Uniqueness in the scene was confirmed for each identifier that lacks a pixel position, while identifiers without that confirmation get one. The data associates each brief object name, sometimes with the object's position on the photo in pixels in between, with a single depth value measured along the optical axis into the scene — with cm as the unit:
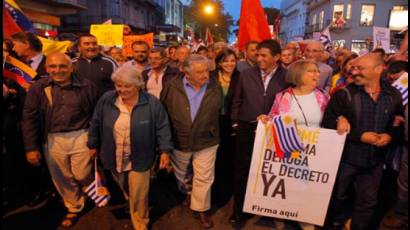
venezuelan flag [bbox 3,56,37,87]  426
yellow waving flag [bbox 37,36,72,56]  725
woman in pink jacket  340
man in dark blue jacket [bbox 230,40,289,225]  372
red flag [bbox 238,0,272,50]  518
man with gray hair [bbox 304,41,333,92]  556
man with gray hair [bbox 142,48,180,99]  520
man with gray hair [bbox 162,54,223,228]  377
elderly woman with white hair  342
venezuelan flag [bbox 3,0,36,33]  524
